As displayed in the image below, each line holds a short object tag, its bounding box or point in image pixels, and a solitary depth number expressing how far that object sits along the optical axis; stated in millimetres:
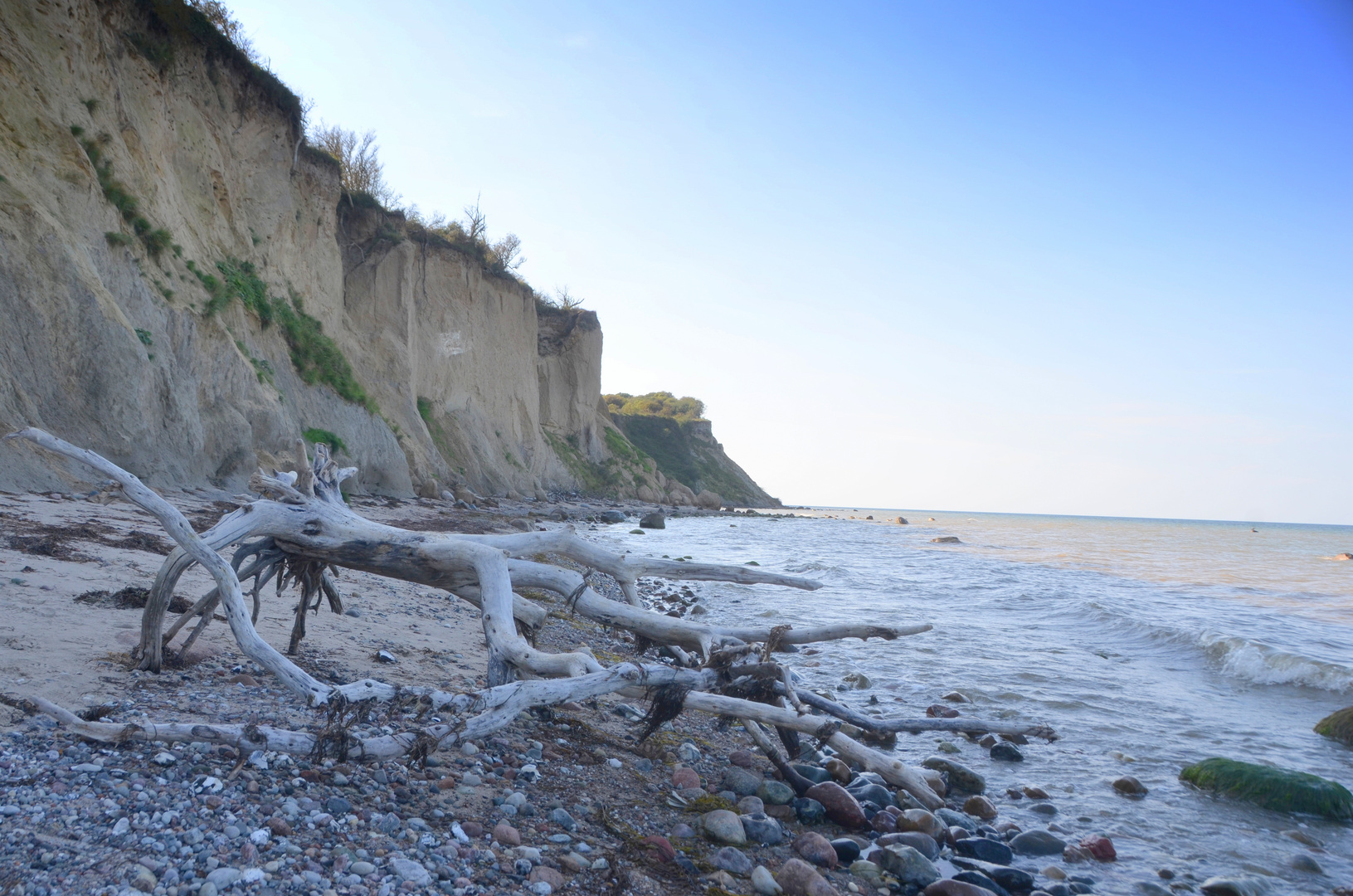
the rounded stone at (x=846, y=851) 3102
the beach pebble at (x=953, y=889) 2877
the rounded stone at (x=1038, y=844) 3484
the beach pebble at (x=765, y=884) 2725
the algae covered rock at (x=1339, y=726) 5285
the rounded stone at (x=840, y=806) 3457
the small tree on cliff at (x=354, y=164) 24812
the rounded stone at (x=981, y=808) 3828
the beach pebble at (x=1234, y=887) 3129
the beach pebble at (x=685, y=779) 3604
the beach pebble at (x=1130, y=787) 4219
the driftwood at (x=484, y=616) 2779
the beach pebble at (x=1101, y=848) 3455
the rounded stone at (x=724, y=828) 3066
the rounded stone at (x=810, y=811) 3463
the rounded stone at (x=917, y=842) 3242
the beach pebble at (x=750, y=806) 3383
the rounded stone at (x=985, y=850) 3324
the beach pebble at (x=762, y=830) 3141
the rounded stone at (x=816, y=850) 3039
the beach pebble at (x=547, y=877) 2367
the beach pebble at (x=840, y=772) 4004
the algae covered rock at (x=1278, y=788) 4016
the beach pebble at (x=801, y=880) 2721
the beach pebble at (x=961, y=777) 4211
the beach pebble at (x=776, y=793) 3529
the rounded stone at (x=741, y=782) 3629
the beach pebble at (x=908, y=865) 2984
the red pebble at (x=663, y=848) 2795
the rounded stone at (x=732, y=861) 2830
